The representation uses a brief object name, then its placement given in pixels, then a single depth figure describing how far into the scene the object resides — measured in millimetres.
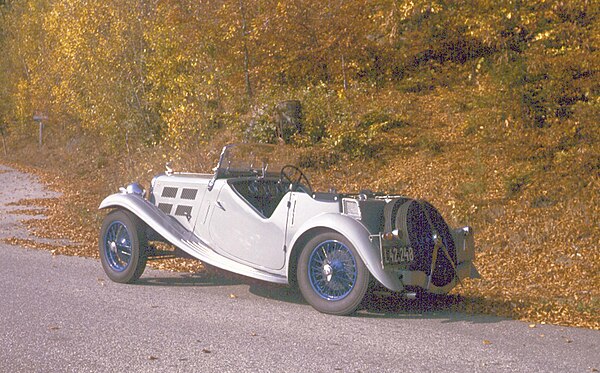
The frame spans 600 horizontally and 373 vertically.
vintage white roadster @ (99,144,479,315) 7047
